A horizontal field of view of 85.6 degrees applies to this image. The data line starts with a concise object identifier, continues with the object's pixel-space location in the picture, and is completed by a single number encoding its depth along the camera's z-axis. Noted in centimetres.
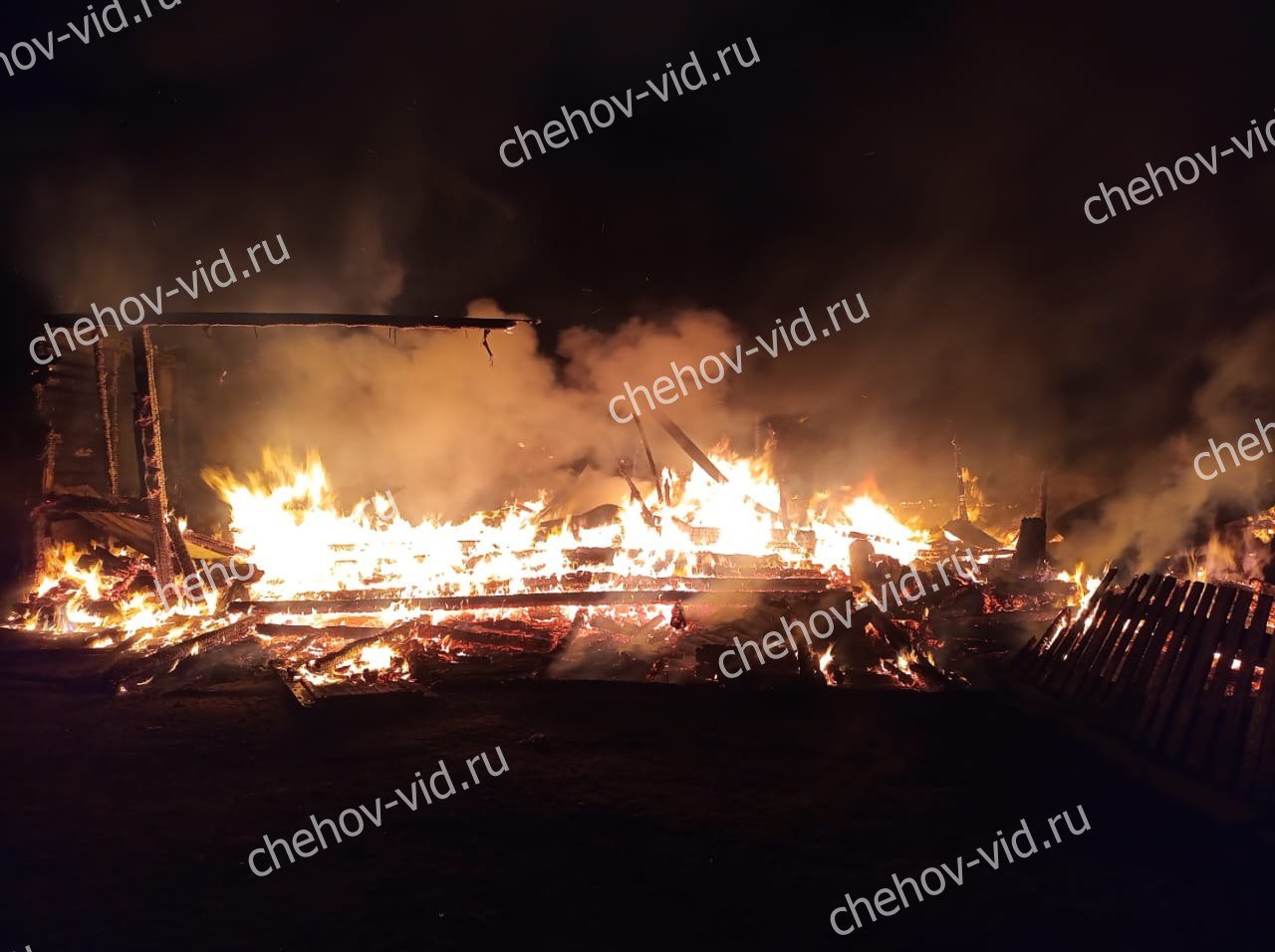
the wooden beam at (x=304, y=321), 939
